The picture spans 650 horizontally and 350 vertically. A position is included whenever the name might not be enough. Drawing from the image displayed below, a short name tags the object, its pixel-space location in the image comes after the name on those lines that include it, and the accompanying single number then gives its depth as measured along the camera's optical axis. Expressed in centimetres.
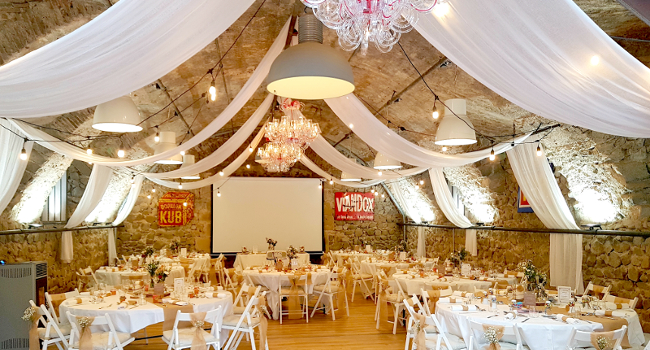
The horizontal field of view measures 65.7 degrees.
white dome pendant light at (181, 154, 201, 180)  1012
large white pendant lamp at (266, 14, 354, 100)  268
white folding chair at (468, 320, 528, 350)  436
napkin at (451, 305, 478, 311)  521
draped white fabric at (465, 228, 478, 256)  1074
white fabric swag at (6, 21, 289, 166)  549
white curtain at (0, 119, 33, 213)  589
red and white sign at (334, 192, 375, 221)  1578
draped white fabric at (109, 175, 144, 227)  1195
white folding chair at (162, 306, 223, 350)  490
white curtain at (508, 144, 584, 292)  734
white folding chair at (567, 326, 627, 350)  406
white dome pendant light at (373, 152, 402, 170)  883
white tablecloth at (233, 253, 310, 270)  1266
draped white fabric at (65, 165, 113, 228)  899
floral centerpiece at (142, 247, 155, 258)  884
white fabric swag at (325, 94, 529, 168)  608
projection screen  1488
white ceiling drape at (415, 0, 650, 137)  296
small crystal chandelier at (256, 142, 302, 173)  832
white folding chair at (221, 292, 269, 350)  568
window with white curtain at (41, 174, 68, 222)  970
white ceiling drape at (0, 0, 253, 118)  296
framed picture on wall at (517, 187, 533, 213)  892
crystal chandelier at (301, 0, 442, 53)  240
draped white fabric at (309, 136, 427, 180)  913
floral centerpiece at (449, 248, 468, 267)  822
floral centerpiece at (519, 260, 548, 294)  546
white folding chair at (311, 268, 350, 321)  839
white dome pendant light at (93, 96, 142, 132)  504
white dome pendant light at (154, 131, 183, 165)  769
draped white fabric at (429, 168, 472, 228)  1001
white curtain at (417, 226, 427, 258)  1355
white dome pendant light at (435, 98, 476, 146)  588
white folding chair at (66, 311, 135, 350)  483
